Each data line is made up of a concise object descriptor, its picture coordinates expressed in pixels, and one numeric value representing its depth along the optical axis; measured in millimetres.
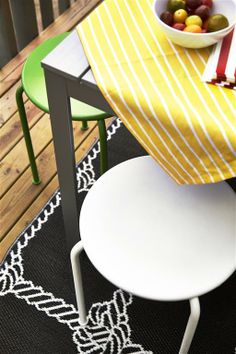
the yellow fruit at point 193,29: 977
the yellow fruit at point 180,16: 1005
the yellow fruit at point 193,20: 996
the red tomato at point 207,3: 1048
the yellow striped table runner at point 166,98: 914
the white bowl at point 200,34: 949
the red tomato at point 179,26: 984
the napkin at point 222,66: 934
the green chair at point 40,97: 1409
